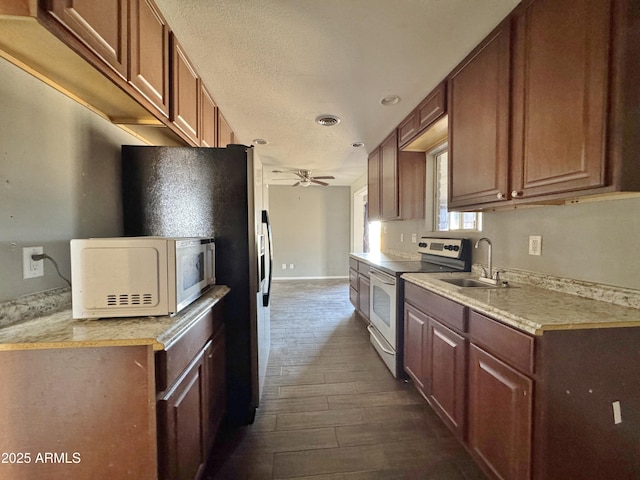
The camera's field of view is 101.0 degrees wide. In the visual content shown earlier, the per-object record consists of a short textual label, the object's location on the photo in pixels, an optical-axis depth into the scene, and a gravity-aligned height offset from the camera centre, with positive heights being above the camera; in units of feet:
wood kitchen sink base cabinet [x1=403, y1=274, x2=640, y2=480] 3.23 -2.00
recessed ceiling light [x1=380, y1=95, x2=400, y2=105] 7.54 +3.90
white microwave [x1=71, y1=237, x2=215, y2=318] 3.32 -0.59
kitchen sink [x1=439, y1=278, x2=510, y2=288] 5.99 -1.12
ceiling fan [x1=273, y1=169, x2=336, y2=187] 16.34 +3.60
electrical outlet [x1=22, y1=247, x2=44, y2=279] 3.57 -0.46
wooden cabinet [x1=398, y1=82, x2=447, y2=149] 6.77 +3.44
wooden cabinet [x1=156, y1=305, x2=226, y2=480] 3.01 -2.31
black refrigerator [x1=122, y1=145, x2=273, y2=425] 5.41 +0.39
